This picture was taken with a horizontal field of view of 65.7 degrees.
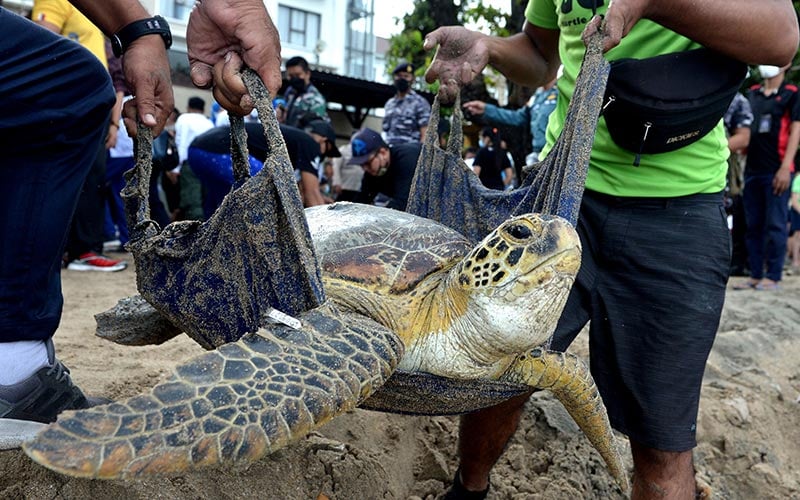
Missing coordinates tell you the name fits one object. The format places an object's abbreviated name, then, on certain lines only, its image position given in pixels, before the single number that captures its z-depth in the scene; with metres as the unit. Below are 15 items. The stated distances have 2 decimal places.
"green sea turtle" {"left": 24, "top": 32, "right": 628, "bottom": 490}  0.82
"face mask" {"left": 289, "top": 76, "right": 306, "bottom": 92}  5.31
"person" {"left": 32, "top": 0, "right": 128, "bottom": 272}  3.09
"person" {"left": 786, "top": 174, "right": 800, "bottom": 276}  6.69
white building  20.58
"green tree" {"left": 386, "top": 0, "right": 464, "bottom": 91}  10.47
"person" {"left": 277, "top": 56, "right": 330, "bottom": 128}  5.18
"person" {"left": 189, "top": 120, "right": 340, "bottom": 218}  3.50
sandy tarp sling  1.03
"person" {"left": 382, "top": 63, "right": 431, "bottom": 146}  5.72
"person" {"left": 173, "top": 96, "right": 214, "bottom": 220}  5.13
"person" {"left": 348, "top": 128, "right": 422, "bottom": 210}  3.95
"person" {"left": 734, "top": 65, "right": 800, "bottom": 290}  4.45
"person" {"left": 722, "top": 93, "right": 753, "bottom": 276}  6.07
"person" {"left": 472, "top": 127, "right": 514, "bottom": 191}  5.57
